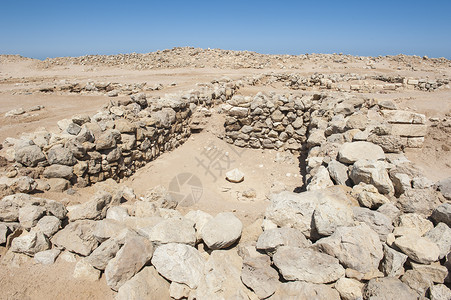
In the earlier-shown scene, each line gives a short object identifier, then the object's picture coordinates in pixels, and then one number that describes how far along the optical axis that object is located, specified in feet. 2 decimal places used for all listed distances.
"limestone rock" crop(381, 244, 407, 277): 8.22
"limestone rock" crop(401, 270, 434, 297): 7.74
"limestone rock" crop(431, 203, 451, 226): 9.64
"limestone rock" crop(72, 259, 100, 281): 9.43
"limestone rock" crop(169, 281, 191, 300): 8.71
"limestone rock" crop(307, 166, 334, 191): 14.54
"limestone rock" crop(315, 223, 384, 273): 8.32
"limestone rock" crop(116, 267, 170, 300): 8.40
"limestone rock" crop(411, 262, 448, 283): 7.76
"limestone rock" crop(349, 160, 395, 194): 12.38
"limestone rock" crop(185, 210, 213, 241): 11.07
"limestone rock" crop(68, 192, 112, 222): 12.01
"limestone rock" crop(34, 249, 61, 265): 9.95
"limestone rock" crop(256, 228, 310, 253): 9.29
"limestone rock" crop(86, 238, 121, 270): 9.55
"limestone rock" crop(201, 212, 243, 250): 10.05
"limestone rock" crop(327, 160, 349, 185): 14.43
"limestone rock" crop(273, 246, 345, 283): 8.23
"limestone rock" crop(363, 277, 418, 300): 7.32
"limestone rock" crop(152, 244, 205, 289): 8.90
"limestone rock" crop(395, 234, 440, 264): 8.13
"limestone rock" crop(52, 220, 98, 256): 10.28
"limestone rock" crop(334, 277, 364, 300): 7.68
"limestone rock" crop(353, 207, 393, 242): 9.60
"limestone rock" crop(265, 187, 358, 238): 10.32
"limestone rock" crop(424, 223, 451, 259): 8.51
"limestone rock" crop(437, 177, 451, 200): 12.10
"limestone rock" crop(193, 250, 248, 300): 8.26
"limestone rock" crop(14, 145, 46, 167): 15.72
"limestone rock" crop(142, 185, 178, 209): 15.23
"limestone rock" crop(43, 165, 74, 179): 16.15
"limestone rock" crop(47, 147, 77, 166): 16.48
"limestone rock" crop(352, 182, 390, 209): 11.17
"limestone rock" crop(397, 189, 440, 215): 10.97
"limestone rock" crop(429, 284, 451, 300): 7.30
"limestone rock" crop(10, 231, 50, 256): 9.94
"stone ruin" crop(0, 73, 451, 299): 8.27
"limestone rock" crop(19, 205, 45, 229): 11.05
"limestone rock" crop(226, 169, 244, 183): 23.24
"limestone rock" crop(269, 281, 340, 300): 7.70
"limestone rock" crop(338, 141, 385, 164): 15.37
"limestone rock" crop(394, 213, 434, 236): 9.79
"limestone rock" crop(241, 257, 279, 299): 8.32
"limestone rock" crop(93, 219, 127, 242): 10.37
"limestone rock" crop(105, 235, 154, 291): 8.89
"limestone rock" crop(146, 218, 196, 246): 9.81
